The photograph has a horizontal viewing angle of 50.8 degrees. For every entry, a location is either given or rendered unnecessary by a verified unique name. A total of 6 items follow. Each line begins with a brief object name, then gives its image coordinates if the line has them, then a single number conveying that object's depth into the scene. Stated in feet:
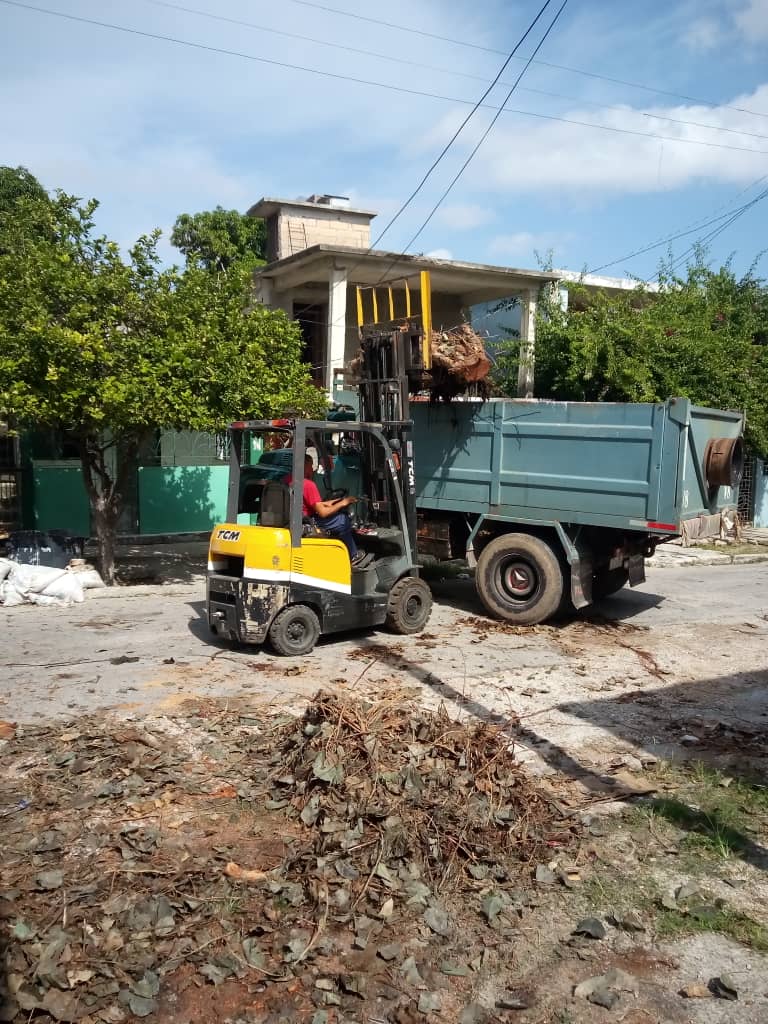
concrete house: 51.96
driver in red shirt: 25.14
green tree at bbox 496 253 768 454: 52.39
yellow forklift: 24.18
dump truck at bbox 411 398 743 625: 27.58
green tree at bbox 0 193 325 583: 30.09
